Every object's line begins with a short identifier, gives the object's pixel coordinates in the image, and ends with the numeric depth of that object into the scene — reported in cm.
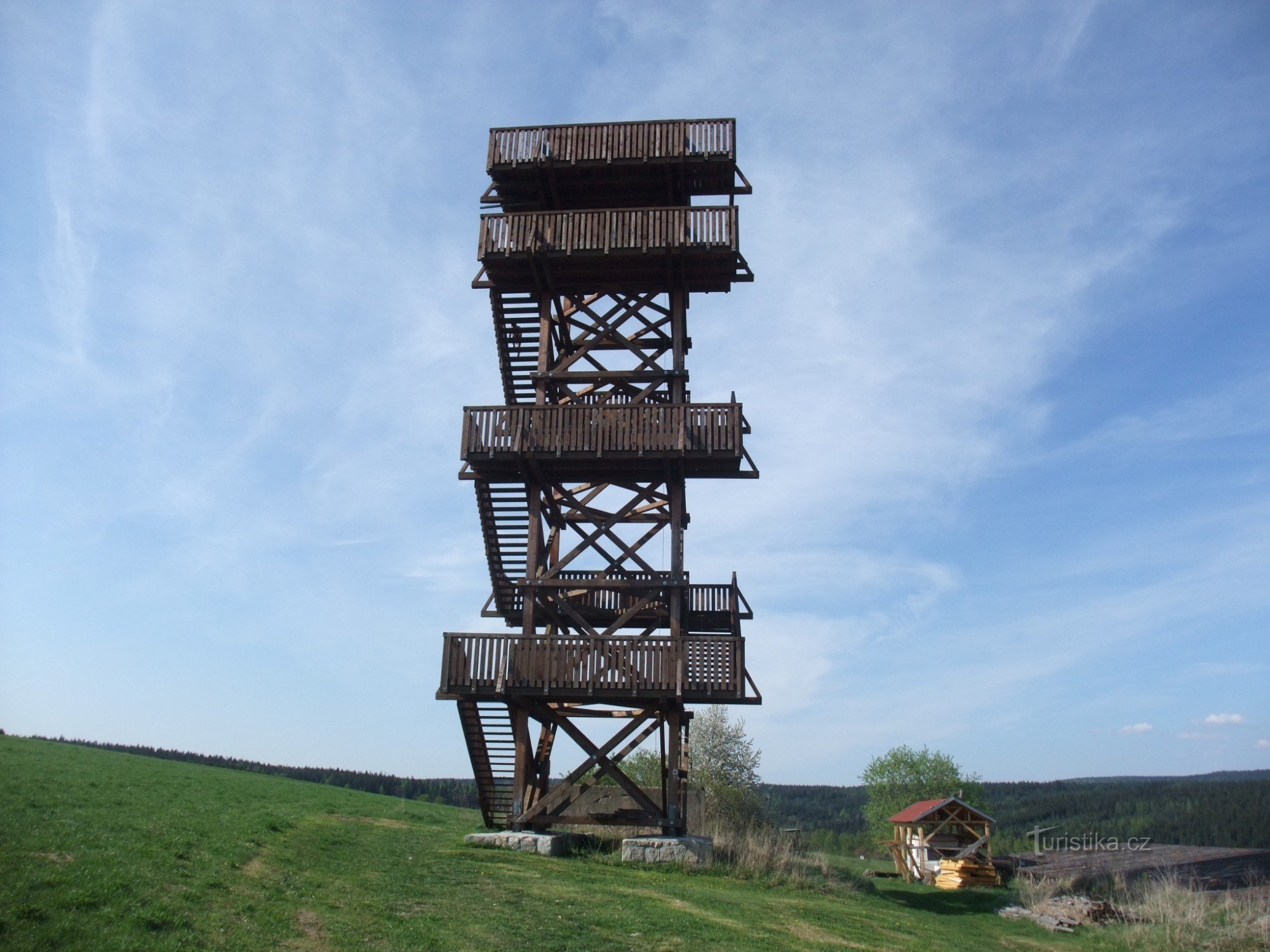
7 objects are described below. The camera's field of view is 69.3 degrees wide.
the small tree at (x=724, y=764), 3556
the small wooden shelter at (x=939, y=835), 3553
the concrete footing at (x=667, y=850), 1642
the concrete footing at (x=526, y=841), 1653
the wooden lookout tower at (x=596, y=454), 1725
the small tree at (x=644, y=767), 3659
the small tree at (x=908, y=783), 5619
